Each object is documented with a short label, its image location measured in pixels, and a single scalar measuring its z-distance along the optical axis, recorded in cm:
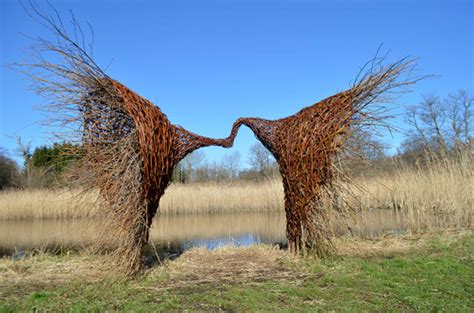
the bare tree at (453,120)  3172
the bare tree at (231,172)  3915
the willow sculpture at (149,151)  485
